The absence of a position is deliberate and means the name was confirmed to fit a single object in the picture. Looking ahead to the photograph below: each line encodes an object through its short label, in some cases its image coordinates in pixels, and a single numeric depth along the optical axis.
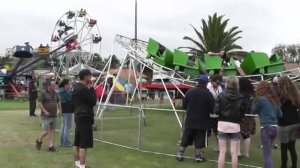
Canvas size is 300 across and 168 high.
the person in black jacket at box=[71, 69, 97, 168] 7.88
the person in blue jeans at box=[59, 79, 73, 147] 11.01
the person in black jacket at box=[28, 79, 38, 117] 18.83
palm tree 42.63
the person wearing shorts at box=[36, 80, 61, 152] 10.23
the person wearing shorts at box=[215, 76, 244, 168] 7.48
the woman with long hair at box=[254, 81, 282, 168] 7.54
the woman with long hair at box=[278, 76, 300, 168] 8.07
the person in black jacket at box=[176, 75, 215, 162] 8.86
